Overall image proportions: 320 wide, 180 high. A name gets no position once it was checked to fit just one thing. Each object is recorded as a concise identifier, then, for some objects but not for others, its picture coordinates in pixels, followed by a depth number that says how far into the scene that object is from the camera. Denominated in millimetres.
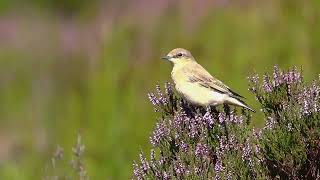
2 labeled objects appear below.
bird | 11187
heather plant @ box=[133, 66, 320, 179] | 9141
